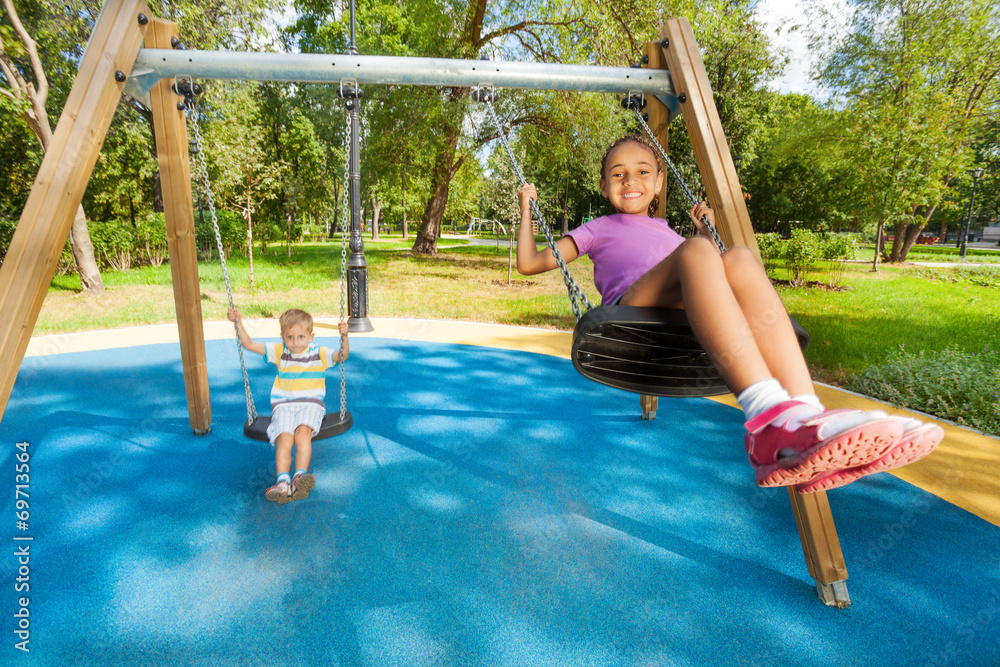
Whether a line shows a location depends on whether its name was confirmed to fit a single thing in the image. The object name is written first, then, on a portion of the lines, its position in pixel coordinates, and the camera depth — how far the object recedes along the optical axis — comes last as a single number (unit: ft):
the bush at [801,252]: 34.76
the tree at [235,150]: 35.88
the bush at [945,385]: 13.29
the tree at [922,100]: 31.07
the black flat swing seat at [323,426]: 9.43
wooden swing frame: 6.36
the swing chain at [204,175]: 8.71
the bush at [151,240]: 43.57
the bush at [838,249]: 37.78
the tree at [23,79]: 26.27
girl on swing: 4.25
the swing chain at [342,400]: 9.80
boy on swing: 8.69
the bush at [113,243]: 39.94
